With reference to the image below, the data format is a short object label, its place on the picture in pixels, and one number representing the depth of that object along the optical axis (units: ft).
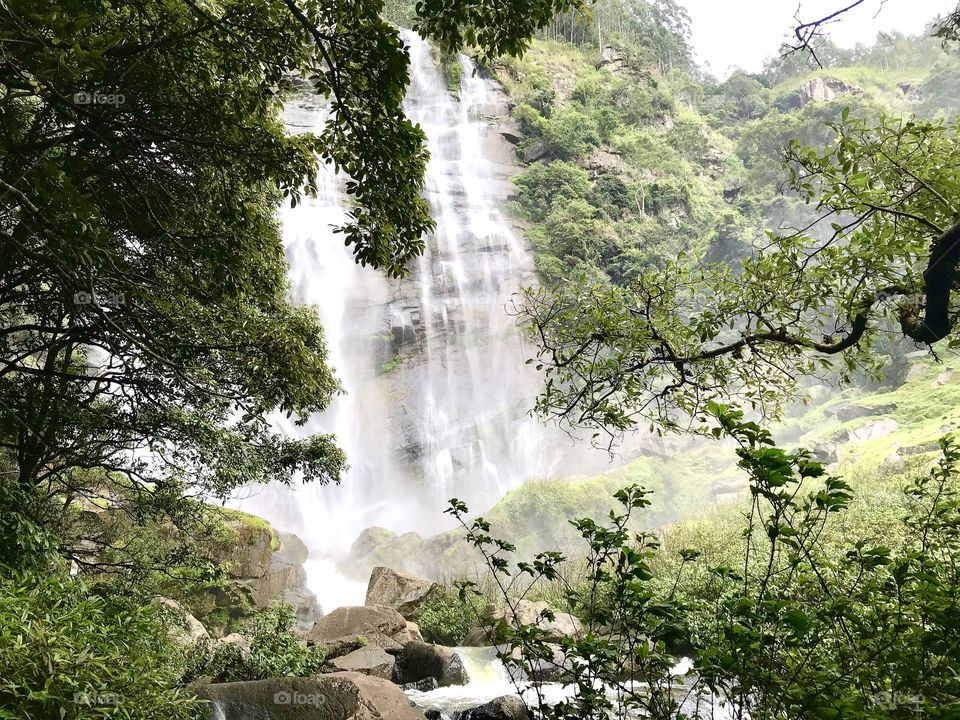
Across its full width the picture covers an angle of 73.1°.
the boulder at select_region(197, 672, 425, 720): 17.54
